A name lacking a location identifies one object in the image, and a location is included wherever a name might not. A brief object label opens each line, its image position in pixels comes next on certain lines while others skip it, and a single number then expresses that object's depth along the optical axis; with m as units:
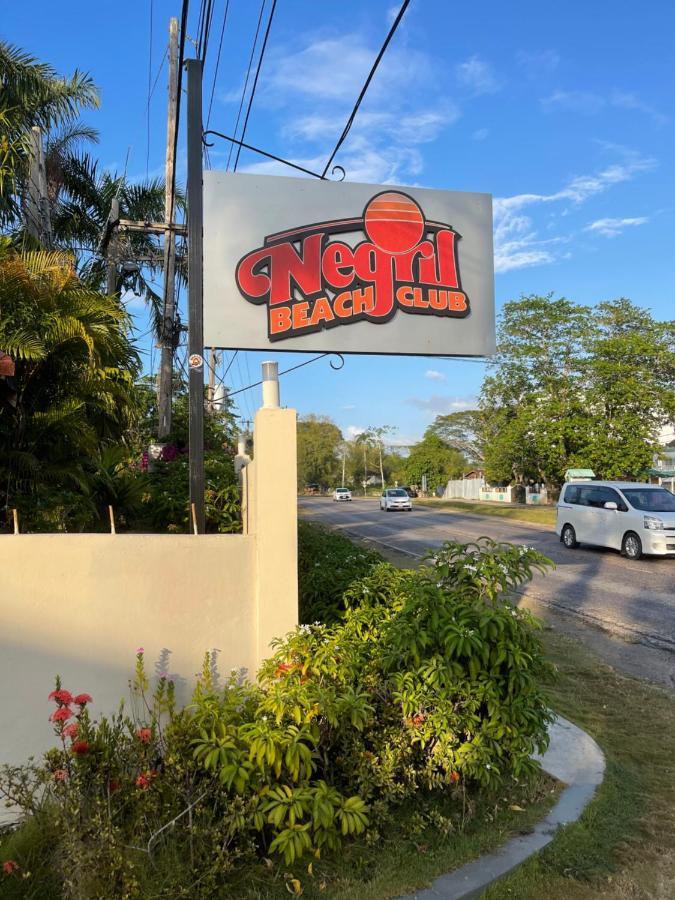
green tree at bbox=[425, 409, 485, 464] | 76.94
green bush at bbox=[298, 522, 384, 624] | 5.12
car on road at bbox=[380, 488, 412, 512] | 40.03
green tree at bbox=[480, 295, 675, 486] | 37.62
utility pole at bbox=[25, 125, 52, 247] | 12.20
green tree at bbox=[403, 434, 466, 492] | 78.19
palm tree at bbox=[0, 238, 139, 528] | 6.01
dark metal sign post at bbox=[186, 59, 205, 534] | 6.06
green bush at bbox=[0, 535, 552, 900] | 2.90
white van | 15.29
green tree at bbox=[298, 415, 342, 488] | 109.25
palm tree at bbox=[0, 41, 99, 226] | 12.32
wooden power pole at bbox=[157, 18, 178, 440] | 13.51
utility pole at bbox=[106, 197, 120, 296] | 15.46
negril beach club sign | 6.33
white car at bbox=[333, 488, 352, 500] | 62.81
